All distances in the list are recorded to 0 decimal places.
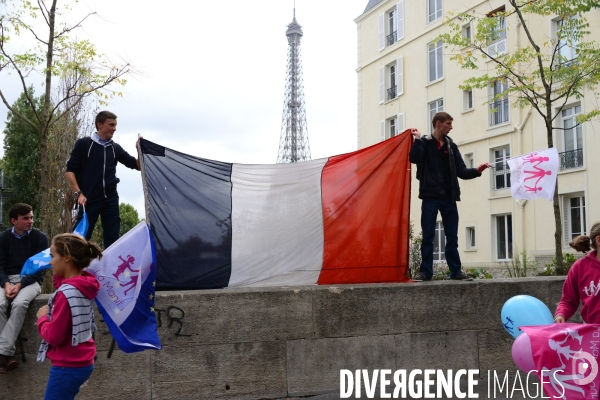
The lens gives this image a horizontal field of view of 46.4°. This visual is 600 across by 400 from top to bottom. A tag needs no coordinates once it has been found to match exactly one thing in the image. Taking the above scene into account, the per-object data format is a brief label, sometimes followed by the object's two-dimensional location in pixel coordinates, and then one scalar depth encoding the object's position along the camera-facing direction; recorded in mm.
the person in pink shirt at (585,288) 5219
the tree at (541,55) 13945
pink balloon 5117
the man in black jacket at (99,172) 7566
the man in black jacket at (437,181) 8305
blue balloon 5746
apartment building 26453
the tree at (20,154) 36188
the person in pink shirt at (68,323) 4473
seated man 6531
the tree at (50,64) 10609
